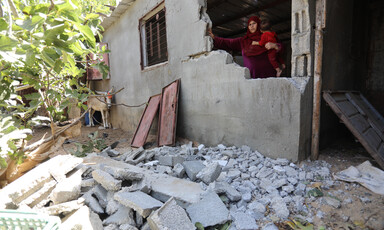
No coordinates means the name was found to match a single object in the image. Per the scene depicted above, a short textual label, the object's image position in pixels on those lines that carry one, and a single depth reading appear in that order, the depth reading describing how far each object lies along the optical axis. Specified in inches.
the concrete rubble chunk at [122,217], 76.6
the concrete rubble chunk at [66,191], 85.5
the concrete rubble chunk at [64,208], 80.0
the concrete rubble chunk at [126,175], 91.2
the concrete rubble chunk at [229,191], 87.7
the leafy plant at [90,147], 172.9
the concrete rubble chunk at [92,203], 84.2
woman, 155.6
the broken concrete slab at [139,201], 73.9
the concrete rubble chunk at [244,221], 74.1
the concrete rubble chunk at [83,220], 71.1
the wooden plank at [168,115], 181.5
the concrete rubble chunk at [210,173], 100.0
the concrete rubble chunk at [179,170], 111.6
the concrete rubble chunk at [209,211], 74.6
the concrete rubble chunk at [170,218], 67.5
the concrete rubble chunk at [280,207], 81.2
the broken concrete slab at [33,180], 81.7
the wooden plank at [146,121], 200.1
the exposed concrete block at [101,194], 89.4
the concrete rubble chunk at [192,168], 107.1
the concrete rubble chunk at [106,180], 88.3
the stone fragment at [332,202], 84.5
